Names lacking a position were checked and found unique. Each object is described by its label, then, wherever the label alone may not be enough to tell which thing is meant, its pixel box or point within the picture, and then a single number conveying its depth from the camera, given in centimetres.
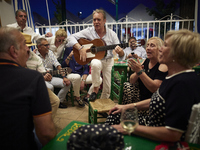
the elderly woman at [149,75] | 175
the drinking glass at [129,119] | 86
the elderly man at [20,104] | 86
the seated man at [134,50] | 488
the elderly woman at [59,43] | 403
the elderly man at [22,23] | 368
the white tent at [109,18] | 823
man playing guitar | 303
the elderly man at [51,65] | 331
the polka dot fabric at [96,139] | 63
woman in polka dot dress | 88
